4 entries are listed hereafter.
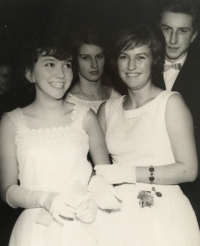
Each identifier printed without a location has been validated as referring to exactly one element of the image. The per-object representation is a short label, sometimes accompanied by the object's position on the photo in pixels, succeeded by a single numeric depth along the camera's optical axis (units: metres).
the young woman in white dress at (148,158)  1.10
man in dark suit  1.21
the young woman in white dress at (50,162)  1.08
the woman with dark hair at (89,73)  1.24
